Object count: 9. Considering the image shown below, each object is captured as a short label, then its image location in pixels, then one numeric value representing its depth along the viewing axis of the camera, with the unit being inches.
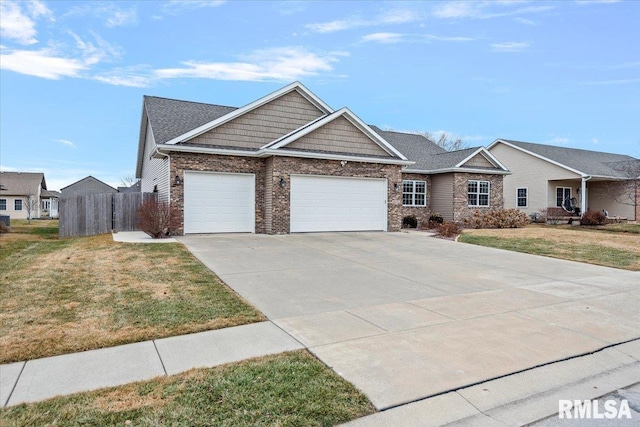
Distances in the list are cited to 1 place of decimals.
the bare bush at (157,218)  524.4
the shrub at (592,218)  957.2
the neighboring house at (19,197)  1664.6
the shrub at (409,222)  824.9
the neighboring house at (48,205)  1942.7
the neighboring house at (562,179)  1044.5
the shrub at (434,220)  833.1
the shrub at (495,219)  815.1
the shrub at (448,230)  647.1
